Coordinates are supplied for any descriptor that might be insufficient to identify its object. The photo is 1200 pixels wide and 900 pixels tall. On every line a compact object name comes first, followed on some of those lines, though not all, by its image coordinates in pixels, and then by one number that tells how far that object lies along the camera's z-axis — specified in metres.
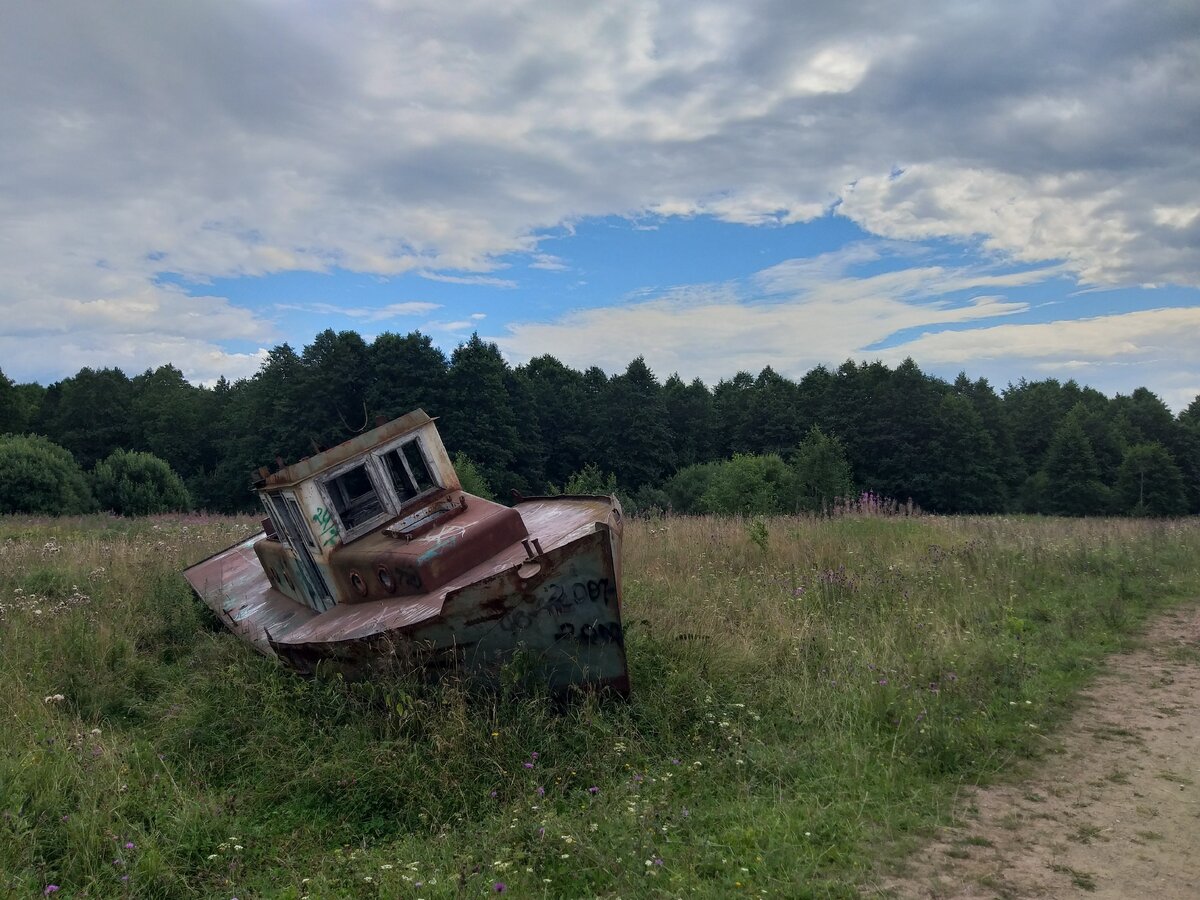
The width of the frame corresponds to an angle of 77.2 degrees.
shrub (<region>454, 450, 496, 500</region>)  24.45
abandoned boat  5.29
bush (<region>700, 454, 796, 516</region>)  26.91
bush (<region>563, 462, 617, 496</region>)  27.78
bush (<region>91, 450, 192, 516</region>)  31.80
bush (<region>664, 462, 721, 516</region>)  43.47
